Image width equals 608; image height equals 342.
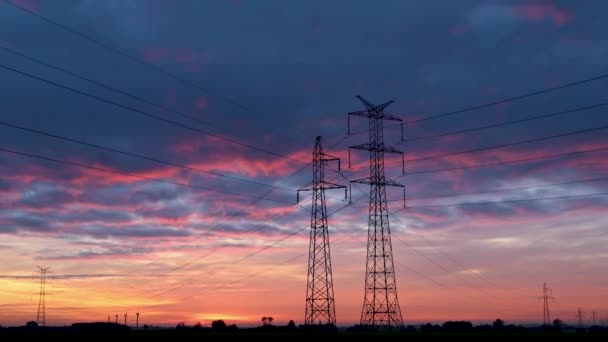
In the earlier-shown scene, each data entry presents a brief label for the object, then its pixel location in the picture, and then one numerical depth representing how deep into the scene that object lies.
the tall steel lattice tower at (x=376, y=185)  92.38
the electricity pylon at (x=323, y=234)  91.80
